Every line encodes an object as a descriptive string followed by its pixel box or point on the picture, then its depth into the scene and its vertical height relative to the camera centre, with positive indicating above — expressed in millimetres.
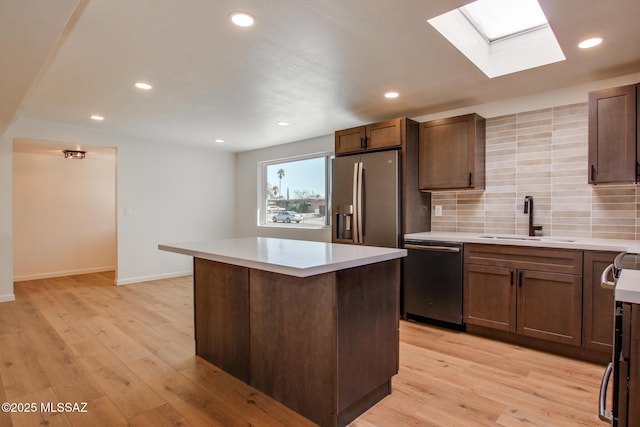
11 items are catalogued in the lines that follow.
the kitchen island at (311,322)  1758 -661
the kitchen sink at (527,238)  2862 -258
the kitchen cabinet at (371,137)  3646 +812
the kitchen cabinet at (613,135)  2523 +562
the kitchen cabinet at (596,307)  2447 -713
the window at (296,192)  5293 +288
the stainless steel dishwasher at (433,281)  3188 -704
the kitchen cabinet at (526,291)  2609 -676
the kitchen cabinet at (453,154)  3406 +572
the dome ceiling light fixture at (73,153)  5184 +843
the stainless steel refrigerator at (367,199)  3602 +110
